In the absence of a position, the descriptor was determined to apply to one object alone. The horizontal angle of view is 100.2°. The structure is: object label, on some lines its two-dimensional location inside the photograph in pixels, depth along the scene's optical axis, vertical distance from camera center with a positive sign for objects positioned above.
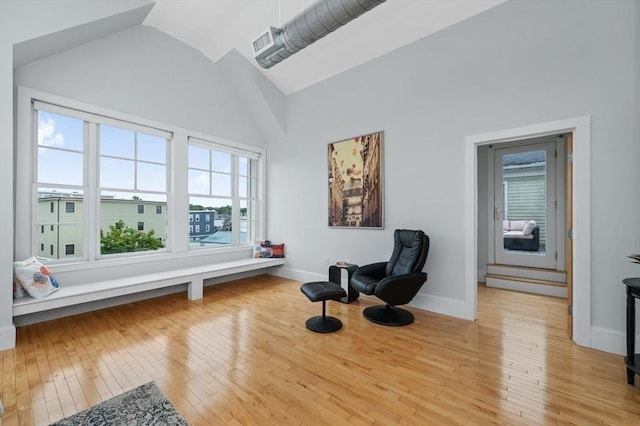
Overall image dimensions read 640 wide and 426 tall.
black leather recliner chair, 2.96 -0.79
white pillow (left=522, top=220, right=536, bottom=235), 4.66 -0.25
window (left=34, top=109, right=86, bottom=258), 3.24 +0.47
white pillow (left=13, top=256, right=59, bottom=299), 2.78 -0.68
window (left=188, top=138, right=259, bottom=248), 4.77 +0.44
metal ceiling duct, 2.52 +1.93
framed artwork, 4.03 +0.48
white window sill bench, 2.77 -0.93
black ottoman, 2.87 -0.91
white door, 4.48 +0.12
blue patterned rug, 1.63 -1.28
